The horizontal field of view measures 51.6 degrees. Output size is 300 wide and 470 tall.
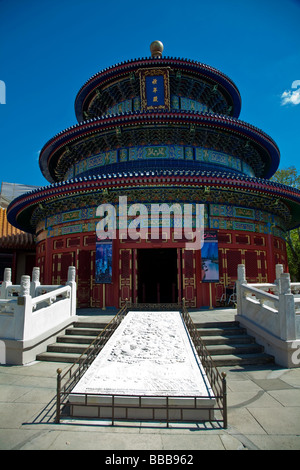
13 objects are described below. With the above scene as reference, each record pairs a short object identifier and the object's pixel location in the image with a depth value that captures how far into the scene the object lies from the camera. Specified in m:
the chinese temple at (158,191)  13.80
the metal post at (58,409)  4.98
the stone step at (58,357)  8.16
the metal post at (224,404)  4.80
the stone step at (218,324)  9.60
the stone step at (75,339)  9.02
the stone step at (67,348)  8.56
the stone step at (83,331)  9.45
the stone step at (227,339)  8.66
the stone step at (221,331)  9.16
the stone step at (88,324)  9.79
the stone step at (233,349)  8.19
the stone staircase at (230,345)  7.91
